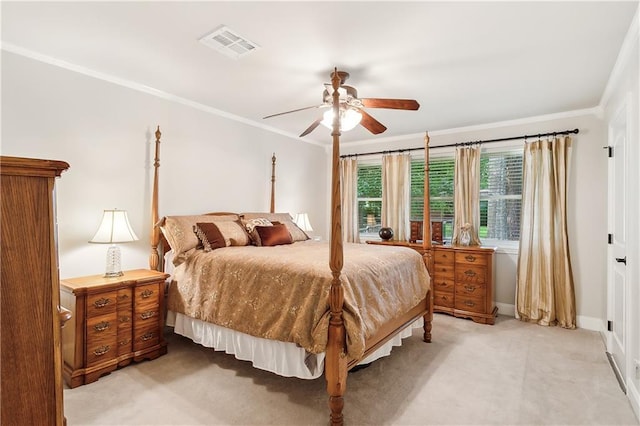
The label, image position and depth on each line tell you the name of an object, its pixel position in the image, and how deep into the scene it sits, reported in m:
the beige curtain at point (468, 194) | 4.47
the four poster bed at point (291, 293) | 2.05
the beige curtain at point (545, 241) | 3.82
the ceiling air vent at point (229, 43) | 2.27
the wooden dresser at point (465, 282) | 3.95
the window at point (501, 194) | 4.36
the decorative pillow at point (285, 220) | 4.02
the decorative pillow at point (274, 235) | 3.56
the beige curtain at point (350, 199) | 5.59
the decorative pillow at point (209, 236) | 3.13
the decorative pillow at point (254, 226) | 3.55
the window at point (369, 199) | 5.57
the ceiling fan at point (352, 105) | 2.61
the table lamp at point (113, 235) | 2.72
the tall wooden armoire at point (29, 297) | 0.98
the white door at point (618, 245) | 2.58
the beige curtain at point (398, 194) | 5.12
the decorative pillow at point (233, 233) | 3.34
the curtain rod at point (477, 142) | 3.89
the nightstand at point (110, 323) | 2.43
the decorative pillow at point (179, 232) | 3.07
